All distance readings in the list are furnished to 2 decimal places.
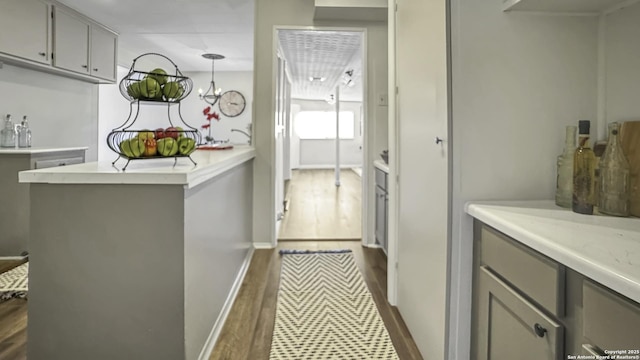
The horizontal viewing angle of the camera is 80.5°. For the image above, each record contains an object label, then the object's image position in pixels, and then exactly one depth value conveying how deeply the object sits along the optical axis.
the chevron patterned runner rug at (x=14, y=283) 2.41
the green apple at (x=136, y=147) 1.44
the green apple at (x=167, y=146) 1.52
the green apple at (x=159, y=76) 1.53
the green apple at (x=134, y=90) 1.50
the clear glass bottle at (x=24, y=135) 3.62
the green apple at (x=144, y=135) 1.46
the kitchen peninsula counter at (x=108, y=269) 1.39
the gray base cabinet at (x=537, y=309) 0.69
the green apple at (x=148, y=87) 1.50
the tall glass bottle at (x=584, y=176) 1.13
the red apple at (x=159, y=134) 1.56
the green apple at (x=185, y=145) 1.59
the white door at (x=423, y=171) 1.43
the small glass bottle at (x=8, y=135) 3.44
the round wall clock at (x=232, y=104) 7.86
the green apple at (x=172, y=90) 1.56
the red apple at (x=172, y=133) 1.61
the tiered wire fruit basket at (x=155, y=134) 1.46
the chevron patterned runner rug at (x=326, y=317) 1.84
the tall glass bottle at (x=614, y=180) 1.12
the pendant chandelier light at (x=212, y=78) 5.00
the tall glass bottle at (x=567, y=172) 1.23
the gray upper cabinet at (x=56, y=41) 3.24
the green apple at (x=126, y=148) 1.44
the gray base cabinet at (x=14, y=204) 3.14
